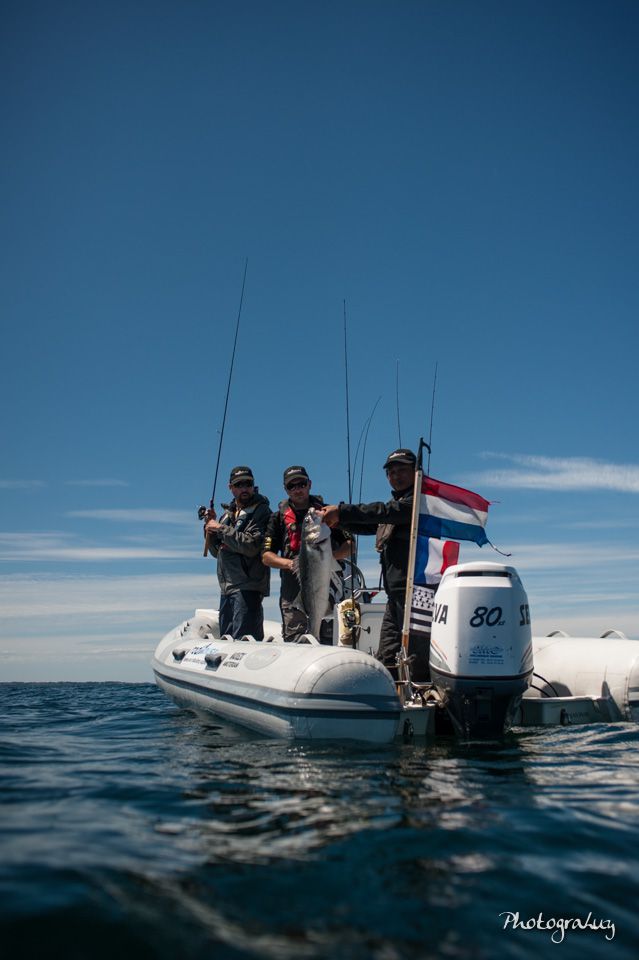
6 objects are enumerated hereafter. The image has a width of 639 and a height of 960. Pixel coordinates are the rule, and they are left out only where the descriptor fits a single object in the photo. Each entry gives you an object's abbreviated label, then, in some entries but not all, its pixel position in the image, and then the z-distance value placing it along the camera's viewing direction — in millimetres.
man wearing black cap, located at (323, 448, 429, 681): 6562
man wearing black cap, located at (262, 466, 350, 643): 7598
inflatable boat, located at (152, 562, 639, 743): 5316
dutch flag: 6441
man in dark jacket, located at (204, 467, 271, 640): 8312
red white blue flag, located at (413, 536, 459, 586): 6383
